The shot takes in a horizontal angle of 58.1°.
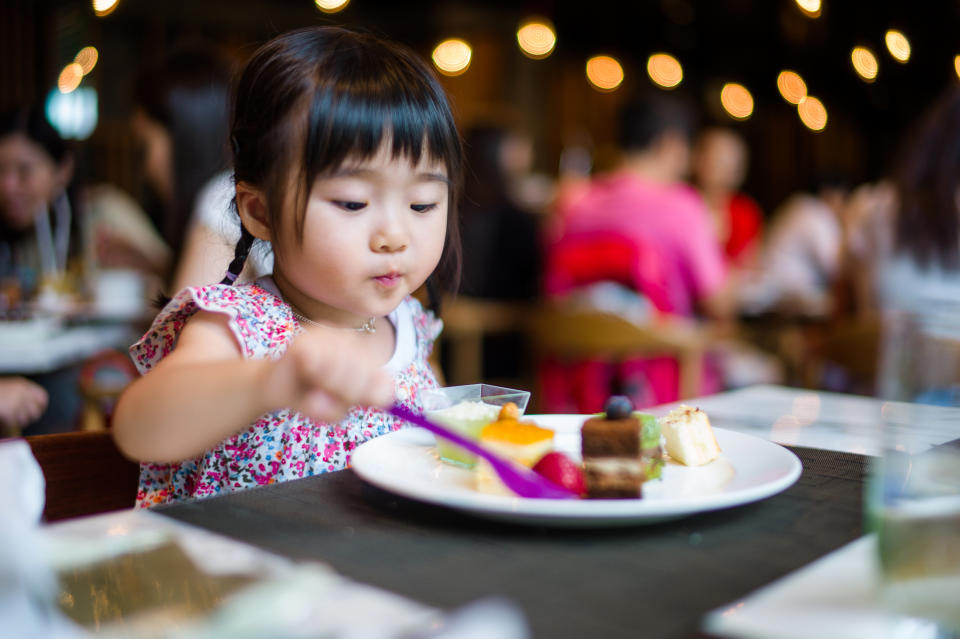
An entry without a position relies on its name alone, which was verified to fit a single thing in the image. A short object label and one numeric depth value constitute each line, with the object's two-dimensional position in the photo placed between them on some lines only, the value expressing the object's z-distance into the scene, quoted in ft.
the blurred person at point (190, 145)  8.73
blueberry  2.92
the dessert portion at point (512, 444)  3.00
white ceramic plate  2.39
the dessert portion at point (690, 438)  3.30
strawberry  2.82
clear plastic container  3.34
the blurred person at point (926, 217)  8.72
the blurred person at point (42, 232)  9.04
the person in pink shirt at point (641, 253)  11.95
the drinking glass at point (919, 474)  1.81
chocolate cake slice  2.67
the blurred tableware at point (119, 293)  11.18
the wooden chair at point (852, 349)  9.16
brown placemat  1.94
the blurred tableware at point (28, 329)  8.02
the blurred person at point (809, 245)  18.21
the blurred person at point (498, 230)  16.47
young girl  3.77
